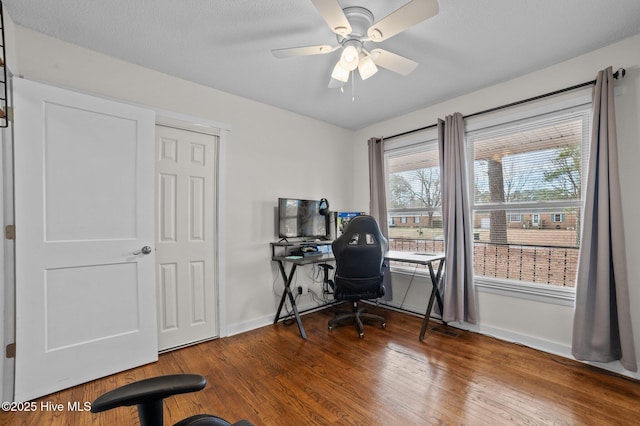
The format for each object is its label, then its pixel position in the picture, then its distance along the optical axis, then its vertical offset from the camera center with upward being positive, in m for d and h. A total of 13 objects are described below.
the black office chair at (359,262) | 2.74 -0.48
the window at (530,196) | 2.45 +0.14
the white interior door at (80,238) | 1.85 -0.15
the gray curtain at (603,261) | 2.05 -0.38
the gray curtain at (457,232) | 2.86 -0.21
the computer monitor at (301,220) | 3.23 -0.07
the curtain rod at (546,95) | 2.14 +1.01
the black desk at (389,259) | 2.77 -0.48
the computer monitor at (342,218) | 3.71 -0.06
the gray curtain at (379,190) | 3.67 +0.30
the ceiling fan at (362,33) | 1.44 +1.04
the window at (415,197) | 3.39 +0.19
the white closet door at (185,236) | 2.51 -0.19
